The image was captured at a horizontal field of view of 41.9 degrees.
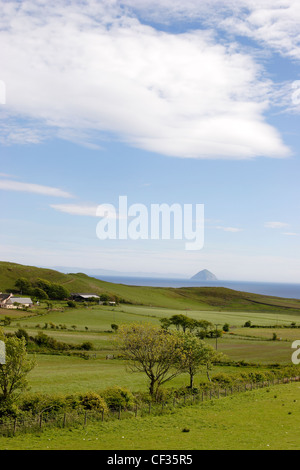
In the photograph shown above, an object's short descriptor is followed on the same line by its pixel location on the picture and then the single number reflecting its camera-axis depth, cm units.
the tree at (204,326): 13198
